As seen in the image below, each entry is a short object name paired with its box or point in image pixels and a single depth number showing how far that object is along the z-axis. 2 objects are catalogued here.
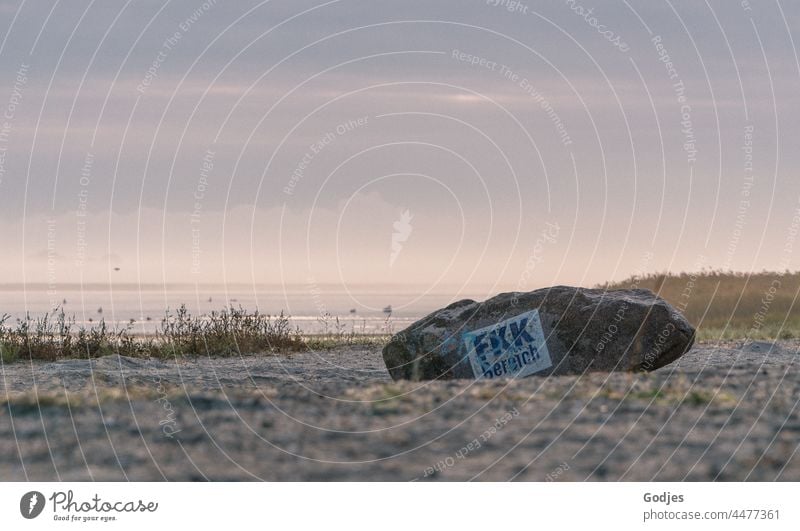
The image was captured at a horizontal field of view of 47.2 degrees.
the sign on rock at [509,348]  11.84
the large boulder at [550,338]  11.84
